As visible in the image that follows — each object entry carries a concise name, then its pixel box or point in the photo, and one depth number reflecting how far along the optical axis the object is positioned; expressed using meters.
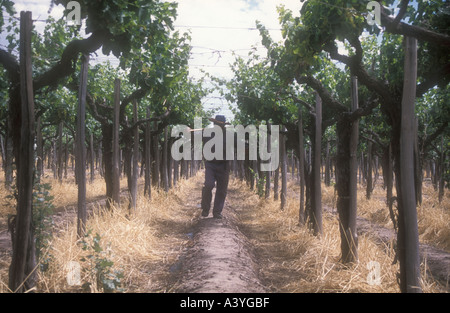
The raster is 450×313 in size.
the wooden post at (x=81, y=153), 5.72
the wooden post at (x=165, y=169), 14.48
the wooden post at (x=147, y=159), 11.28
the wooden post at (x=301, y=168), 8.31
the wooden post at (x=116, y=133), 7.97
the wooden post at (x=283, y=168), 11.09
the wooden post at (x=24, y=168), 3.67
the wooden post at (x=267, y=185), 13.67
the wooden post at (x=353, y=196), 5.30
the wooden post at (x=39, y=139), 13.25
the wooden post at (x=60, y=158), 17.14
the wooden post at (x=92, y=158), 20.53
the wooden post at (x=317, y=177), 7.15
